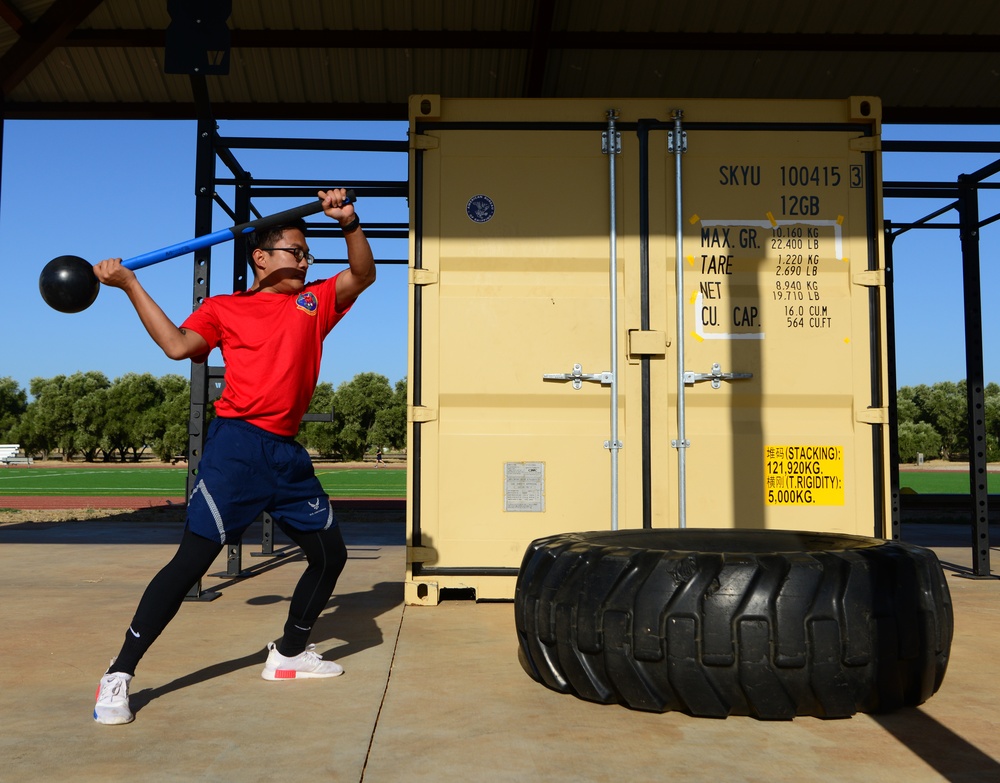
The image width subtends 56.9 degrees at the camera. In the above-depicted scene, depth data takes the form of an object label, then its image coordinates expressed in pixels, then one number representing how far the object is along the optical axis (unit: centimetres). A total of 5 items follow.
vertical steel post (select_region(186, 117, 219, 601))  583
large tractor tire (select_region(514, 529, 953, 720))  297
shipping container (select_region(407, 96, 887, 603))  533
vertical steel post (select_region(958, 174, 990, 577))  688
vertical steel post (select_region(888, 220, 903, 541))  746
